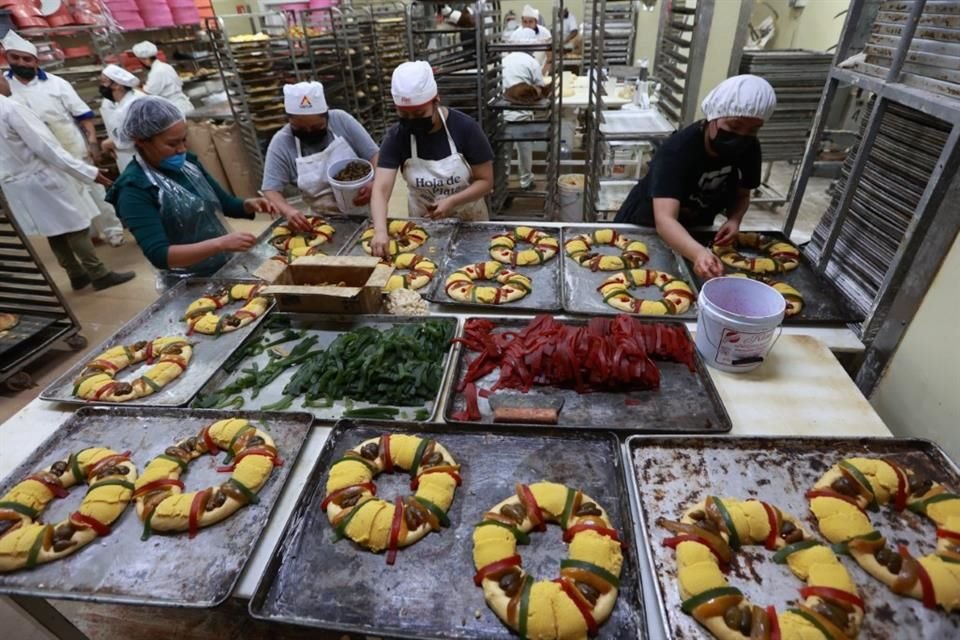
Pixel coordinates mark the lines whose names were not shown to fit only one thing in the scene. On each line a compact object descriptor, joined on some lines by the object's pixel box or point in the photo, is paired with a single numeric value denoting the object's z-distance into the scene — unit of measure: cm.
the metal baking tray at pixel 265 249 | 282
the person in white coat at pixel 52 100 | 478
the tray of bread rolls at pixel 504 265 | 237
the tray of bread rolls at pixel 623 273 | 226
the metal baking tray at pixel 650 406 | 169
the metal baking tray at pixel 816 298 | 213
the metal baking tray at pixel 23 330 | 367
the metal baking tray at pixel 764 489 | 119
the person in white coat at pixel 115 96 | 552
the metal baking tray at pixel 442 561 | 123
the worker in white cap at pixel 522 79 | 530
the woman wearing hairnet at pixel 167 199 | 244
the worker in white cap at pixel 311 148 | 317
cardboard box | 222
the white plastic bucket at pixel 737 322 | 173
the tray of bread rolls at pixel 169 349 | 194
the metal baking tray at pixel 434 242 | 279
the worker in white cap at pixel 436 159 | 299
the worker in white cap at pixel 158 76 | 668
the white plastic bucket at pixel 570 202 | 627
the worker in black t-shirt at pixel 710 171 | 223
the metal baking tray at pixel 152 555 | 131
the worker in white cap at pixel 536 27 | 798
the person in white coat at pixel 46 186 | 425
